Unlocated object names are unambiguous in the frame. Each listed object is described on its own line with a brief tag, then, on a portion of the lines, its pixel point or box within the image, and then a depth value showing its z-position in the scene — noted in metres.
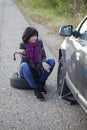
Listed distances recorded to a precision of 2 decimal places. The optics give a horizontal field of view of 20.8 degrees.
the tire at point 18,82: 3.97
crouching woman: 3.76
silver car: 2.81
